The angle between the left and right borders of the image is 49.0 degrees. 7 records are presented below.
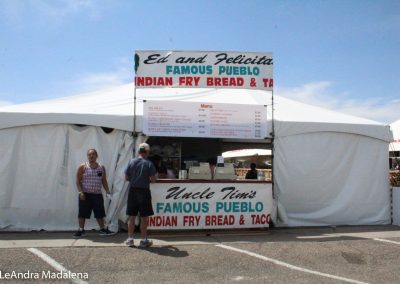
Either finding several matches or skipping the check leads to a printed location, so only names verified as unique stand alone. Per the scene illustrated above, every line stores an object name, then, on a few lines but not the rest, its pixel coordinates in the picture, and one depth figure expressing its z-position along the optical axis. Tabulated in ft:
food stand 28.81
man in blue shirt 25.11
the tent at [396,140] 47.11
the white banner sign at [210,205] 28.60
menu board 30.60
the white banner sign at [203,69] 30.91
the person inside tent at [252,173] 36.76
